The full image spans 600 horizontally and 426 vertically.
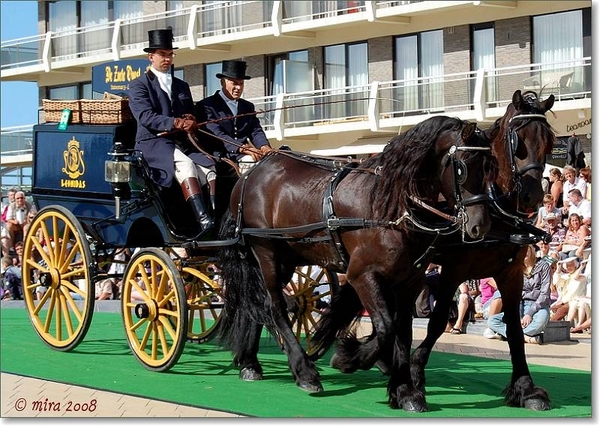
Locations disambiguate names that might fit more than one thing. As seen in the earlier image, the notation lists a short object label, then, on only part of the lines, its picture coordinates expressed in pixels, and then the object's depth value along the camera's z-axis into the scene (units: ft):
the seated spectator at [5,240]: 70.09
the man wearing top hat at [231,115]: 36.32
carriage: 33.94
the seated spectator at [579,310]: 47.47
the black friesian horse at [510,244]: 27.32
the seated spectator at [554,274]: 47.95
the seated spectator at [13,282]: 66.33
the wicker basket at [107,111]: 36.86
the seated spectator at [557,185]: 55.52
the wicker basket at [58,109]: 38.40
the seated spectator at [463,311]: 47.73
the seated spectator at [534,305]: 44.11
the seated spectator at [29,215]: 71.45
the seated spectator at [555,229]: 50.80
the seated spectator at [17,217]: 71.97
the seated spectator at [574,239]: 48.87
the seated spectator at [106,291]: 63.16
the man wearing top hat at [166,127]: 34.42
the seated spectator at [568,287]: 47.67
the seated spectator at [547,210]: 52.16
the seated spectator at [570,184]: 53.88
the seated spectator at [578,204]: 51.39
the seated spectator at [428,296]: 47.55
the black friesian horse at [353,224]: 26.99
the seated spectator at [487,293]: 47.22
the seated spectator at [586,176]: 54.02
